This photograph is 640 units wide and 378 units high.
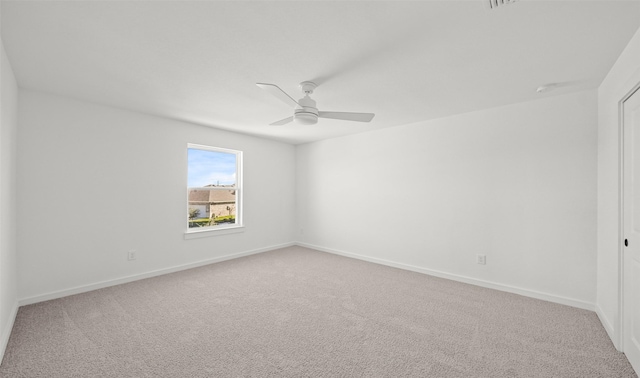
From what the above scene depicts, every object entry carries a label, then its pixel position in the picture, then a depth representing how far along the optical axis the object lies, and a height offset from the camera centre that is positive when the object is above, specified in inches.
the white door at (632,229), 73.1 -11.3
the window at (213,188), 173.3 +1.2
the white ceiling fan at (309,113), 98.3 +29.7
